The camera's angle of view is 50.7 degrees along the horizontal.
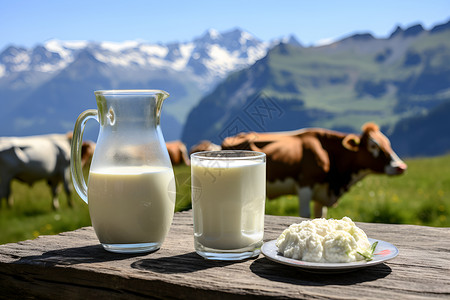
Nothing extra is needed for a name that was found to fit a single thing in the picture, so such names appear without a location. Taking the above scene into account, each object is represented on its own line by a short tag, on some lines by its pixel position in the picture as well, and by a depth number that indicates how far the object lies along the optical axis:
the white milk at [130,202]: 1.43
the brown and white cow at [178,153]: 10.14
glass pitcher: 1.44
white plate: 1.21
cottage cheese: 1.26
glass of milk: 1.34
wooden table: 1.19
